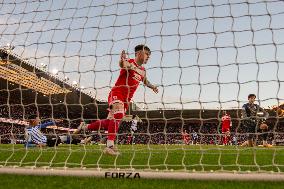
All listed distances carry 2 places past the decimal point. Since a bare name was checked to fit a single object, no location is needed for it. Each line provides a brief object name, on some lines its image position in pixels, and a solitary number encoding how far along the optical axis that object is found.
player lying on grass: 10.94
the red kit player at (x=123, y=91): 5.30
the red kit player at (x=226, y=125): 15.48
